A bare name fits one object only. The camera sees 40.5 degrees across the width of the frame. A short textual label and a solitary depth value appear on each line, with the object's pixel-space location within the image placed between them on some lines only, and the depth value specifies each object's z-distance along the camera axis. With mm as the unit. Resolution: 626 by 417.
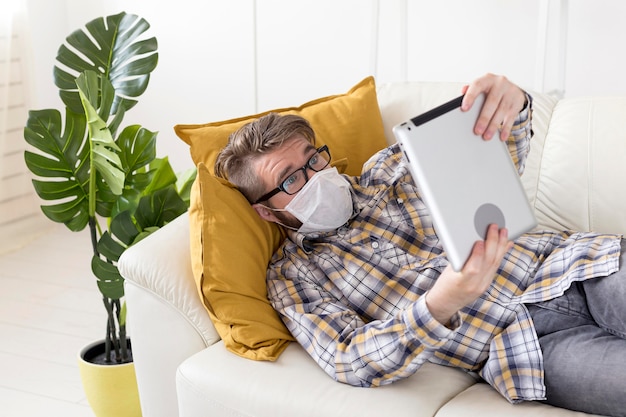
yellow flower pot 2125
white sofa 1526
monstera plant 2059
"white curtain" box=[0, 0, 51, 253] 3426
